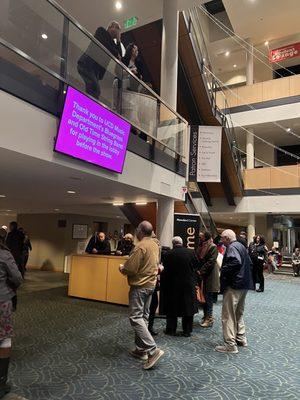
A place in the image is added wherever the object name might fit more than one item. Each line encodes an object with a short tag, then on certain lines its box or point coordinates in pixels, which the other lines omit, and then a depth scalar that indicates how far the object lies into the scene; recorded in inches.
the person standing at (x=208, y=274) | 236.2
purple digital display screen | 161.0
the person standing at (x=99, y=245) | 327.4
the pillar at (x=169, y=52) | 323.6
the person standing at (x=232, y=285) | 181.6
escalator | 403.5
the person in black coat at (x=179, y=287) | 205.6
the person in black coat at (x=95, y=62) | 185.3
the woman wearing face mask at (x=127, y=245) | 326.1
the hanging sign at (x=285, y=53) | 644.1
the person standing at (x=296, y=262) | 564.2
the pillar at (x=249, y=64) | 674.9
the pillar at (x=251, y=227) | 603.2
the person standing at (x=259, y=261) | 385.1
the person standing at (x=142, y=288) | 158.2
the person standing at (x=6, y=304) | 123.1
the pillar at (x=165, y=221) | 296.4
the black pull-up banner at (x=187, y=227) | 289.7
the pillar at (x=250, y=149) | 644.1
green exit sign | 356.8
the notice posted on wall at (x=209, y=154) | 384.5
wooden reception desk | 288.4
